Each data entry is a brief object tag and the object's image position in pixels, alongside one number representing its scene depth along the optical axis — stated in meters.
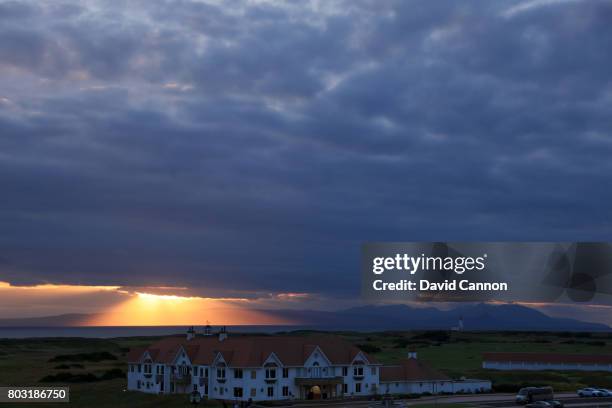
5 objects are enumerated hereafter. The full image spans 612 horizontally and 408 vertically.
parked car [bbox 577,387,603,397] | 103.94
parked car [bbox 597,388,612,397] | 103.12
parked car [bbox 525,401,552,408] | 86.38
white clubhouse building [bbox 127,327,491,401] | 99.88
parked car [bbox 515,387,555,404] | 93.56
